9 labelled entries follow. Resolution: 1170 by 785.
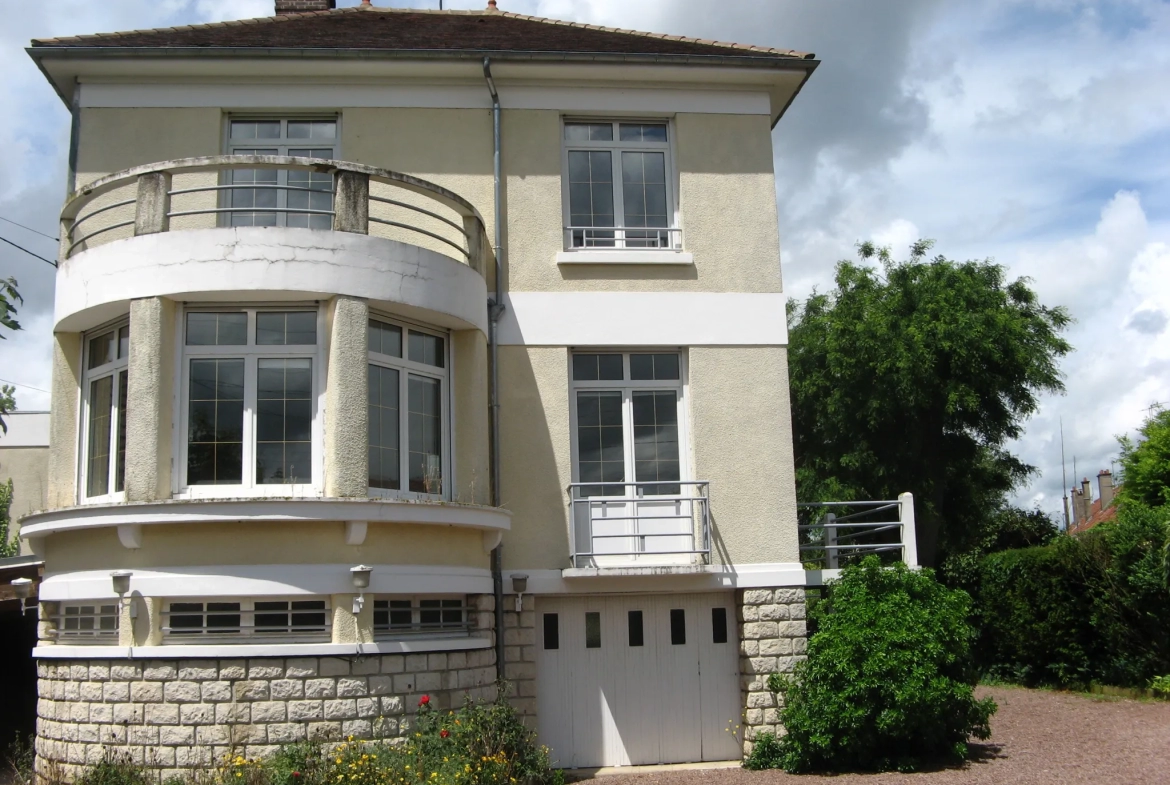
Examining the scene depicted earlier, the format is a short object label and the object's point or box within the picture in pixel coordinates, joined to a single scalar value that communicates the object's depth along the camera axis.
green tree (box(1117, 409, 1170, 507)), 23.92
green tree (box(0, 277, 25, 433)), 10.49
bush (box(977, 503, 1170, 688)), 17.62
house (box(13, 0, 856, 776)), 10.48
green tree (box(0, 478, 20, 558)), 22.81
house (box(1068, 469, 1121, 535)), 43.91
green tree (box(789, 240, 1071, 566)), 26.02
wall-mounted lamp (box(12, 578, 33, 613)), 12.24
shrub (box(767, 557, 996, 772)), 12.39
